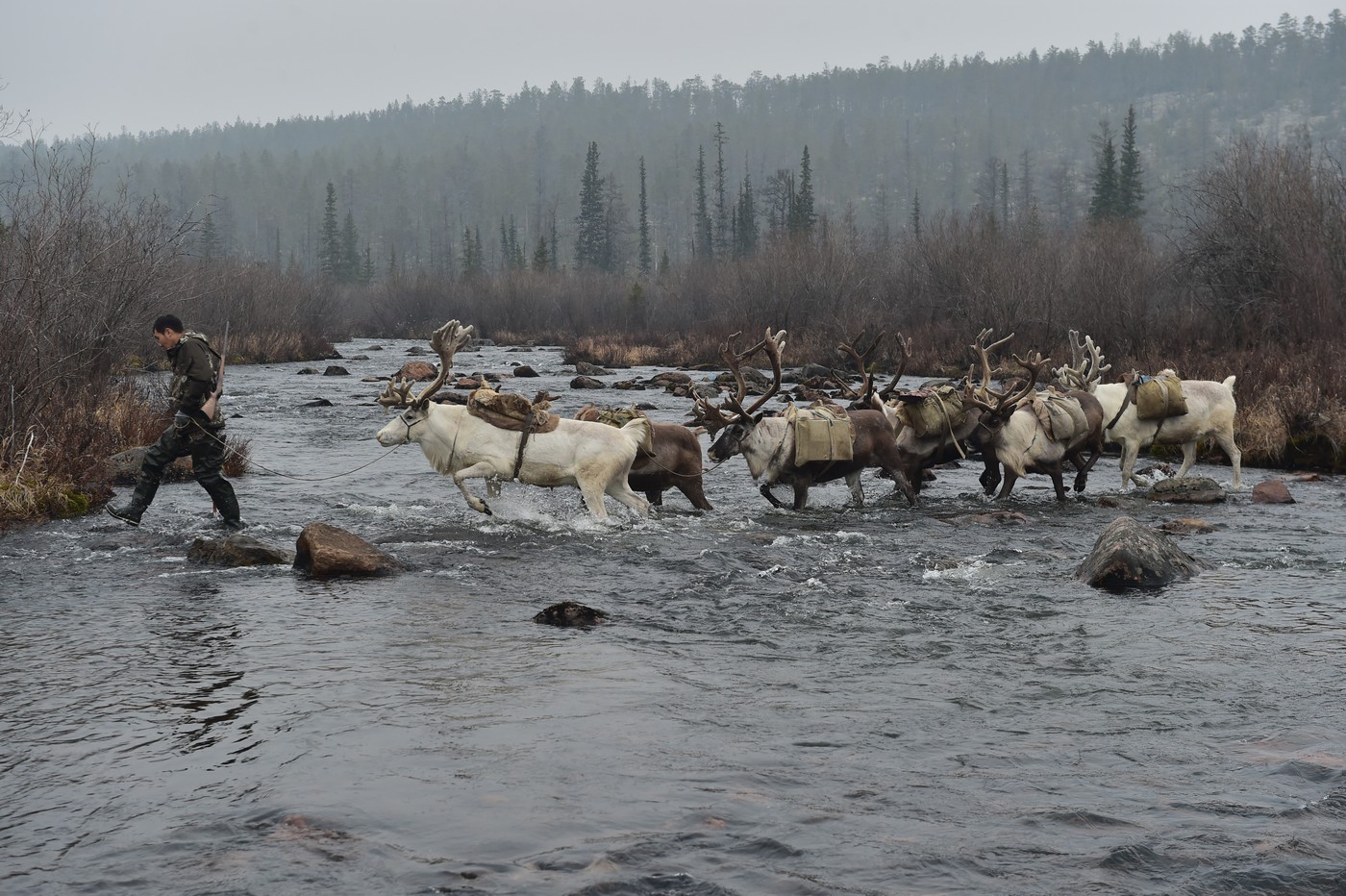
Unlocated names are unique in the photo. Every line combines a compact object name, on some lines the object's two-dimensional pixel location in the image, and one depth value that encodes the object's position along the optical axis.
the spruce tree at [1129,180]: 83.00
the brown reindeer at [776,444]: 15.19
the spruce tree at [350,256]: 130.38
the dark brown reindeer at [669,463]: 14.27
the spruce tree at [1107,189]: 83.25
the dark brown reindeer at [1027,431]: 16.28
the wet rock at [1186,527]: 14.30
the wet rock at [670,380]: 35.88
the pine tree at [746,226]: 106.81
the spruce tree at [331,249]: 127.81
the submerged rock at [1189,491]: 16.48
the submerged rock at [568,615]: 9.79
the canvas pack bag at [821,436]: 14.91
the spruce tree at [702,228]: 115.44
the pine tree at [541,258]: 99.89
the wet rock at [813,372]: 38.70
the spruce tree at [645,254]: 124.65
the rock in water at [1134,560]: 11.18
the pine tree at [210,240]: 118.84
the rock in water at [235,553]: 11.83
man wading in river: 13.02
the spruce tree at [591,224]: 118.81
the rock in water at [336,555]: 11.45
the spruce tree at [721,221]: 116.19
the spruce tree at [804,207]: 93.20
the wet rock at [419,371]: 36.81
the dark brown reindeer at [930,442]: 16.25
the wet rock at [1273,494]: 16.22
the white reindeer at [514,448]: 13.48
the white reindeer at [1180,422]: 17.20
